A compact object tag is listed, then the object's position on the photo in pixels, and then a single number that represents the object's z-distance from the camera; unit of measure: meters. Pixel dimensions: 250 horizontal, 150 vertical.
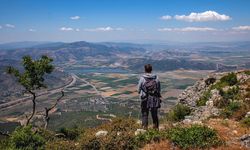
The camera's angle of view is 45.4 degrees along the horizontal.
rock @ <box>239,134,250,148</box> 10.15
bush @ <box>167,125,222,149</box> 10.23
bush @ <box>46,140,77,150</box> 10.86
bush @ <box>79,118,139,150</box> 10.56
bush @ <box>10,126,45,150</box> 12.22
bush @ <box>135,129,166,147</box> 10.98
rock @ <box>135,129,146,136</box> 11.77
